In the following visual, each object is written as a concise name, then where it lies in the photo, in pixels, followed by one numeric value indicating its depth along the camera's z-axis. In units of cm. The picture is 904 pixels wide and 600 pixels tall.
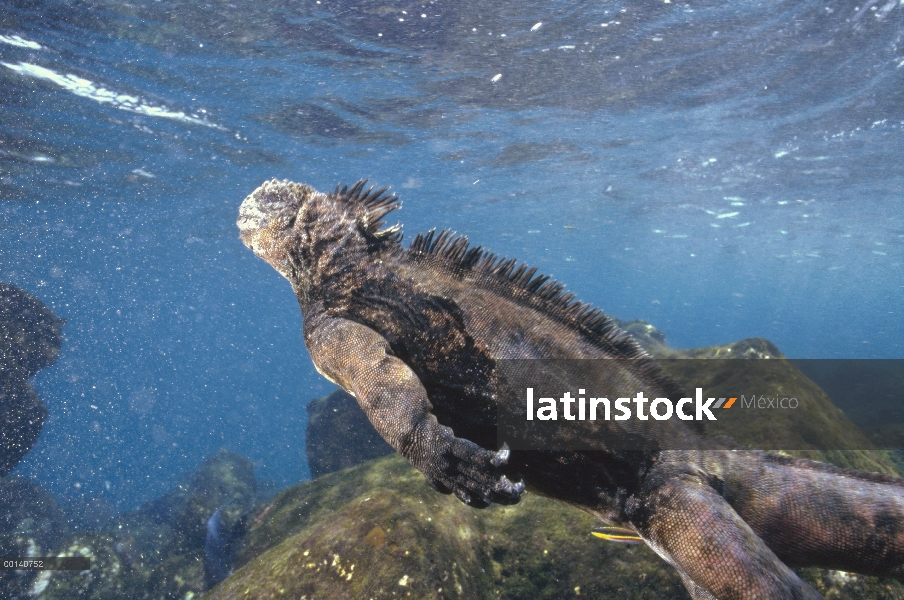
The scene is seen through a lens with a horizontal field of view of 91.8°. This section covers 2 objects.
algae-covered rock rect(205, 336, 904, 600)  344
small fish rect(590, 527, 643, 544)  321
